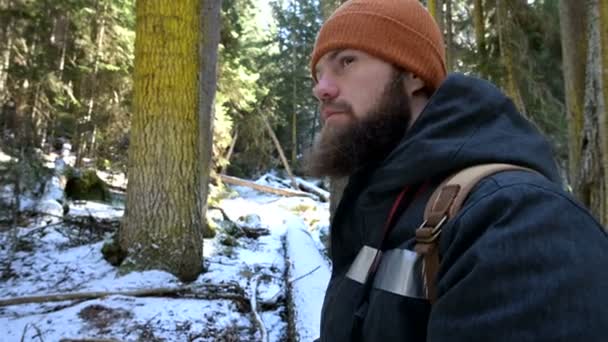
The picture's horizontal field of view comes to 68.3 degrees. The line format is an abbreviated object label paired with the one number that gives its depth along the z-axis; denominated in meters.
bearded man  0.77
